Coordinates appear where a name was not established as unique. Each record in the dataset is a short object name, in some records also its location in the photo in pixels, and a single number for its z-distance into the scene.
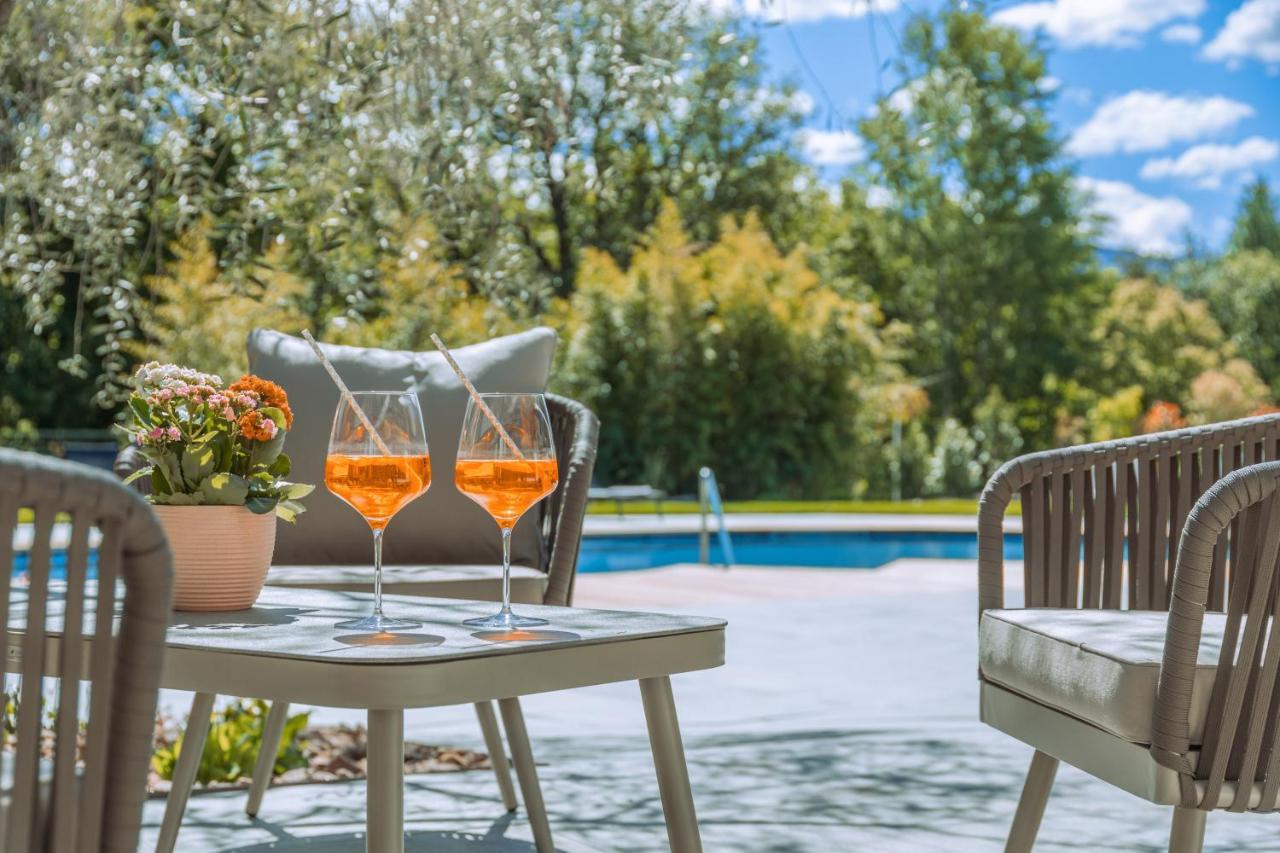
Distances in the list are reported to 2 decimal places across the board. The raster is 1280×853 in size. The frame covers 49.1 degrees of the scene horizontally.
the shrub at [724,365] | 15.36
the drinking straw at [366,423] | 1.44
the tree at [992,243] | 22.03
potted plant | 1.57
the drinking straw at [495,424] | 1.44
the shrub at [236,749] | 2.94
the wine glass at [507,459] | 1.44
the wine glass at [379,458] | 1.44
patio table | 1.21
